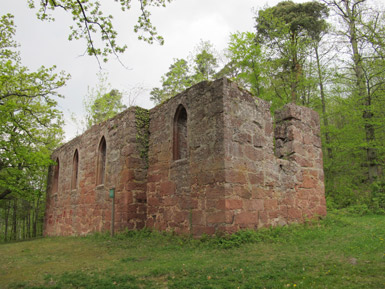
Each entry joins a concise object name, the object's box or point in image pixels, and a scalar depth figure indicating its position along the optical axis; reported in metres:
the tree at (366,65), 14.01
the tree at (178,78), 25.80
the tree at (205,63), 25.67
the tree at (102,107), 26.33
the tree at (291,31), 18.08
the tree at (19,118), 13.66
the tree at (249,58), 17.09
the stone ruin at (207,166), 7.27
